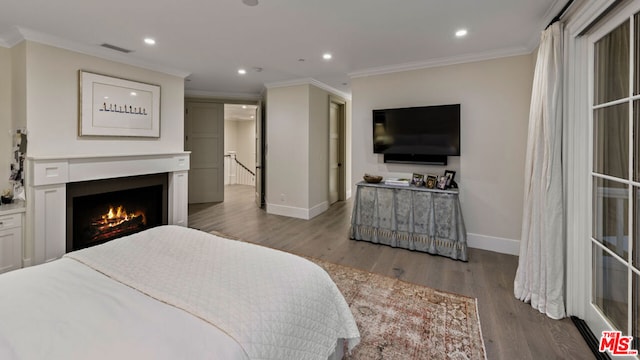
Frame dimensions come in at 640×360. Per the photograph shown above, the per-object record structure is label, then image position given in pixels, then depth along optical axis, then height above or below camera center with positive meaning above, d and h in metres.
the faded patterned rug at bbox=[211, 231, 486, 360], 1.78 -1.06
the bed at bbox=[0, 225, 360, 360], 0.94 -0.53
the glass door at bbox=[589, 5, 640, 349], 1.56 +0.04
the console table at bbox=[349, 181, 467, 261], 3.29 -0.50
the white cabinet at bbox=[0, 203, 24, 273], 2.73 -0.59
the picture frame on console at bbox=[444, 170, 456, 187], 3.48 +0.06
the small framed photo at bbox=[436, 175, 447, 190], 3.45 -0.04
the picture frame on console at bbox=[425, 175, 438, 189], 3.56 -0.03
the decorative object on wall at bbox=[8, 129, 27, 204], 2.91 +0.10
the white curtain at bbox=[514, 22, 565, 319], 2.16 -0.07
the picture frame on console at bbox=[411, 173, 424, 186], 3.70 +0.00
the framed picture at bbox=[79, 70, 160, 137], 3.30 +0.93
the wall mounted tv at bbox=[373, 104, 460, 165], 3.55 +0.62
